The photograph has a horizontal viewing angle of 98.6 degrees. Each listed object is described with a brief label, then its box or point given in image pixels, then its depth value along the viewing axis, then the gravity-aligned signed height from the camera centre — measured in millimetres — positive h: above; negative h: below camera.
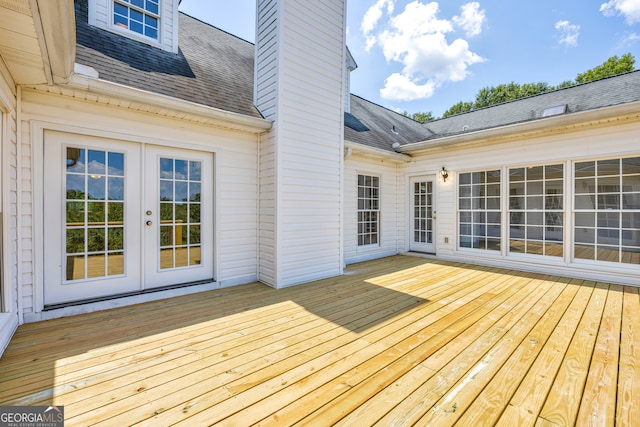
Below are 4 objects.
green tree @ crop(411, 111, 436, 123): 29775 +10629
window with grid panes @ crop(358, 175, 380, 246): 6211 +65
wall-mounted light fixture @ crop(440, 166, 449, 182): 6172 +878
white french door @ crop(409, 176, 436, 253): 6648 -55
